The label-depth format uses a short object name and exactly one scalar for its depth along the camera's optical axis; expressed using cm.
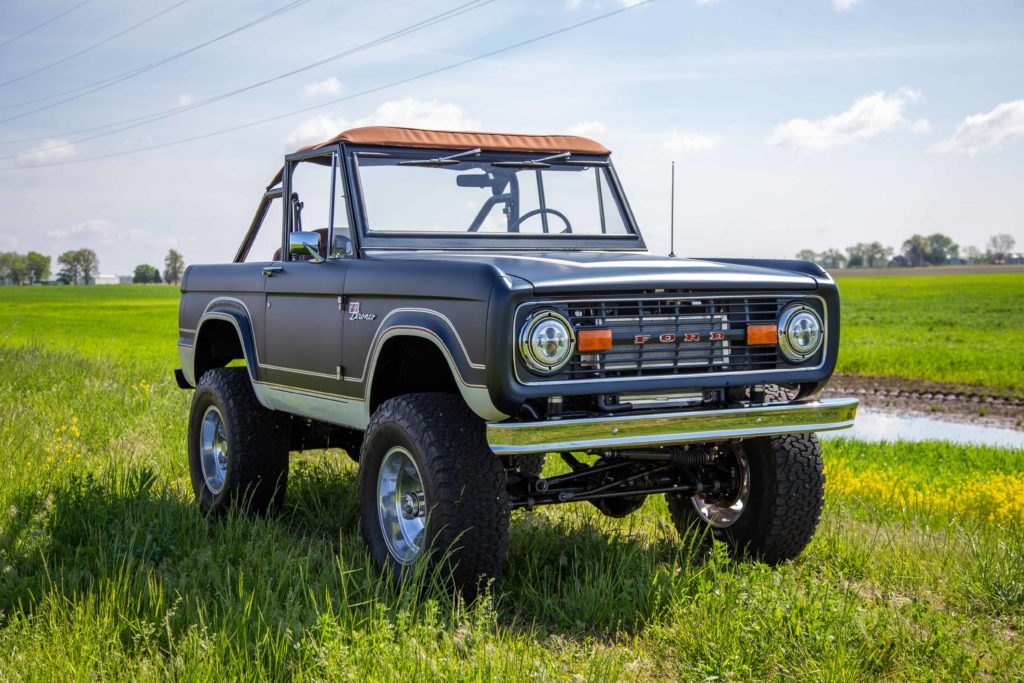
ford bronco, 415
